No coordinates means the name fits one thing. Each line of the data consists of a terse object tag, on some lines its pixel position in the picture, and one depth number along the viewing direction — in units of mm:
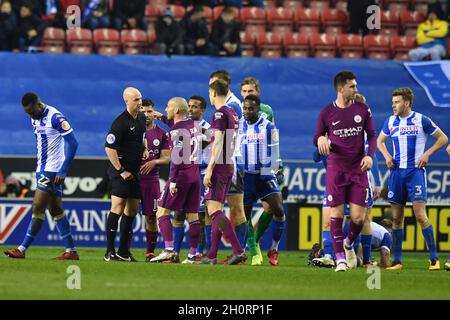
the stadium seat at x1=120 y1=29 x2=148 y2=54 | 24422
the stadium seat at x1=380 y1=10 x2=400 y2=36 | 26062
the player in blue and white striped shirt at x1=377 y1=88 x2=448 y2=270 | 14508
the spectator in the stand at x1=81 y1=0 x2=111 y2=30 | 24391
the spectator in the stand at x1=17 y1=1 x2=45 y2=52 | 23703
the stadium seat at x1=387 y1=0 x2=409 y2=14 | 26453
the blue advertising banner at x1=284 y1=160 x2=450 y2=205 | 20594
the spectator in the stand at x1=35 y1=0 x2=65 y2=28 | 24281
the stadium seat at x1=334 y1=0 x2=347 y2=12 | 26266
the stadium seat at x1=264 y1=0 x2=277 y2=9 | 26197
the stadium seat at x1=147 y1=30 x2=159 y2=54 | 24545
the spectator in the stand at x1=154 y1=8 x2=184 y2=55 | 23875
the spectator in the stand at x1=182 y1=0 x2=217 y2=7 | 25609
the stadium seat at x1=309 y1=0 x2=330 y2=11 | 26438
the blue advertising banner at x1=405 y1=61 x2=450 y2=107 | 23719
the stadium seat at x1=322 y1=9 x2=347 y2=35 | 25906
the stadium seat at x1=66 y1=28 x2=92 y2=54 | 24266
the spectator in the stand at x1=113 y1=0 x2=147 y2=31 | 24422
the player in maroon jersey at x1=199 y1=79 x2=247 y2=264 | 12836
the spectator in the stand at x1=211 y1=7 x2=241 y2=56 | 23797
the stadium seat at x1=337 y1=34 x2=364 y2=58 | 24891
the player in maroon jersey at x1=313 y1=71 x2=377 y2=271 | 12617
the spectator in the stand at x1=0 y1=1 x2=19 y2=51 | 23625
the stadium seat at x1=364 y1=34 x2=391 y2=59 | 25078
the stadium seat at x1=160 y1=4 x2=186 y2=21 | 25141
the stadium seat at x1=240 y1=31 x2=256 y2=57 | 24781
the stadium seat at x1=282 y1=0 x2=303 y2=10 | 26375
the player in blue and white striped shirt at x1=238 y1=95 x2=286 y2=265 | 14172
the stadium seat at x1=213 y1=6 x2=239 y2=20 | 25359
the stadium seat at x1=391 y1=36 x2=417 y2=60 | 25172
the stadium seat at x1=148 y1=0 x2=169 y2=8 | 25672
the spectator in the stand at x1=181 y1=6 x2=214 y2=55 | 23953
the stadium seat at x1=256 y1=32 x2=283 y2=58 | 24719
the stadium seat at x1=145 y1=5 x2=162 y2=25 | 25297
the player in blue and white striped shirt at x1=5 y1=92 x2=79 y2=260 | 13875
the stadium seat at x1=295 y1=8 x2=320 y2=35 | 25719
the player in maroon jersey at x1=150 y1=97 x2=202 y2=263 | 14016
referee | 13891
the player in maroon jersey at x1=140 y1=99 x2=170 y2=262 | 14961
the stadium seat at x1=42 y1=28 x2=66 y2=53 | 24203
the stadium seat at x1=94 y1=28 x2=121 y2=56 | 24344
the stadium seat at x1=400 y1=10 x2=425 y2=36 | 26109
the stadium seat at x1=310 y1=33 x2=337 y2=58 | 24859
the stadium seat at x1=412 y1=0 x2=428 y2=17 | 26562
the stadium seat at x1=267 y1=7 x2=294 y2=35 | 25641
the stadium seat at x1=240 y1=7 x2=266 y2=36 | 25484
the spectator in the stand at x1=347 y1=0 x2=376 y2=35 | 24891
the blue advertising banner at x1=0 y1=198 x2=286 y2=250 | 18667
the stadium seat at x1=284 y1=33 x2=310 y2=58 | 24750
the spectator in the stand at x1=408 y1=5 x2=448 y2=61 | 24406
